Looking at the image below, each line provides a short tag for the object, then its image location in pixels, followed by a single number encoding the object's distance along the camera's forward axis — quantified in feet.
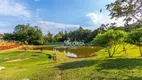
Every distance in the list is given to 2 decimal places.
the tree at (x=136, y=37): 23.30
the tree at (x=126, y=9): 22.14
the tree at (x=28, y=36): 103.52
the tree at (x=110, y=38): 25.96
